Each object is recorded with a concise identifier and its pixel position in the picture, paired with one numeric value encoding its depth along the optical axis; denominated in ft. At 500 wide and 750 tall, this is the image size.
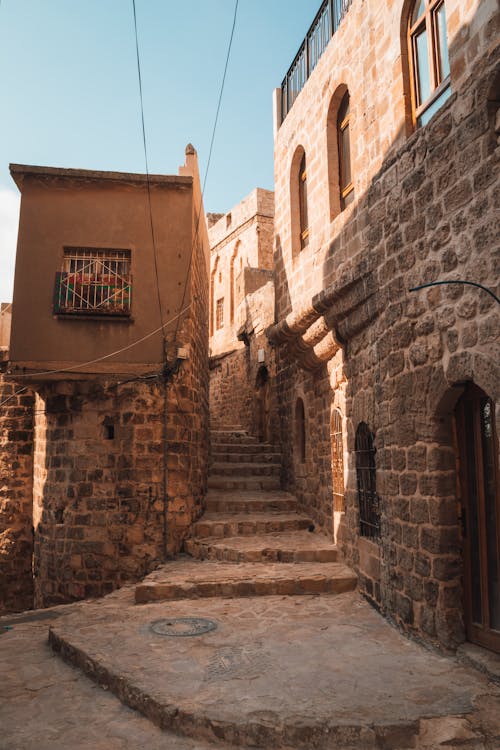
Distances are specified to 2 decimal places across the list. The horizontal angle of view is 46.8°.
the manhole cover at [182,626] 17.07
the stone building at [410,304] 13.80
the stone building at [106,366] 26.73
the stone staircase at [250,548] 21.08
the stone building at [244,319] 43.06
